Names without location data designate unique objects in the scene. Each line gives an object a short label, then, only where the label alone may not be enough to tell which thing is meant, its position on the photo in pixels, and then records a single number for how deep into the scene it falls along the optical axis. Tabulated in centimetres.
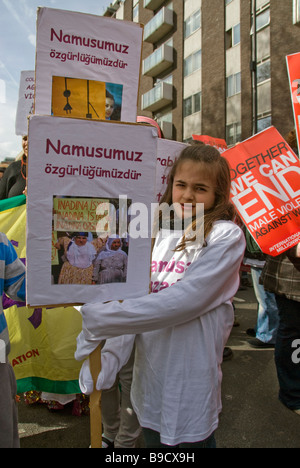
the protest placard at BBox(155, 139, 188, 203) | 178
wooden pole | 118
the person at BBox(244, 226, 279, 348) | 364
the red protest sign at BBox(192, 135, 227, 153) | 432
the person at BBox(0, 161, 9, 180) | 438
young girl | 116
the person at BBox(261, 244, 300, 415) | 244
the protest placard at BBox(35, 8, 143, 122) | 123
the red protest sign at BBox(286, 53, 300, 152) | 220
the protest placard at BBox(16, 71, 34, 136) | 287
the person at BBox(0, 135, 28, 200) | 281
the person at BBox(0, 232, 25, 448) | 147
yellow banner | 235
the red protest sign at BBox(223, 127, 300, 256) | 225
